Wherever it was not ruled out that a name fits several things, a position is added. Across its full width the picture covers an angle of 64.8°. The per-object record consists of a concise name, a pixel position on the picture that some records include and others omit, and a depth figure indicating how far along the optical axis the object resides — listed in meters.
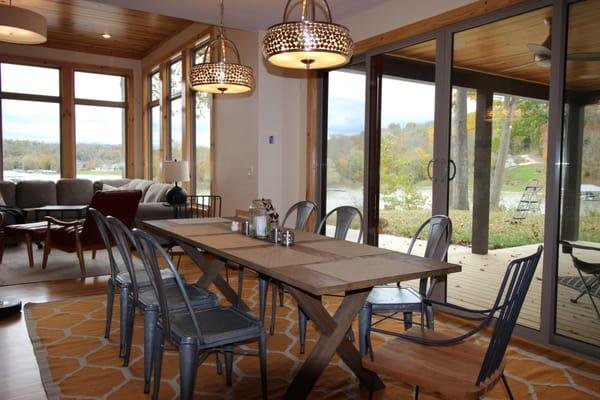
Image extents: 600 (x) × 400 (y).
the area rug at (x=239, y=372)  2.43
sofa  6.52
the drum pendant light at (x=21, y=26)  4.03
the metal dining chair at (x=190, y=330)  1.95
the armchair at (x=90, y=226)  4.74
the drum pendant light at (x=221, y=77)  3.06
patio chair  2.88
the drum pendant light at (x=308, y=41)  2.16
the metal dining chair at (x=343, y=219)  3.36
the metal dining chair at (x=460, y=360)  1.61
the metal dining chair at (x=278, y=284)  3.26
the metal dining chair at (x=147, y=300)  2.40
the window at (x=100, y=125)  9.20
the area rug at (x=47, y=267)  4.87
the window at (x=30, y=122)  8.48
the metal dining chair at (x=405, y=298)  2.47
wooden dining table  1.91
